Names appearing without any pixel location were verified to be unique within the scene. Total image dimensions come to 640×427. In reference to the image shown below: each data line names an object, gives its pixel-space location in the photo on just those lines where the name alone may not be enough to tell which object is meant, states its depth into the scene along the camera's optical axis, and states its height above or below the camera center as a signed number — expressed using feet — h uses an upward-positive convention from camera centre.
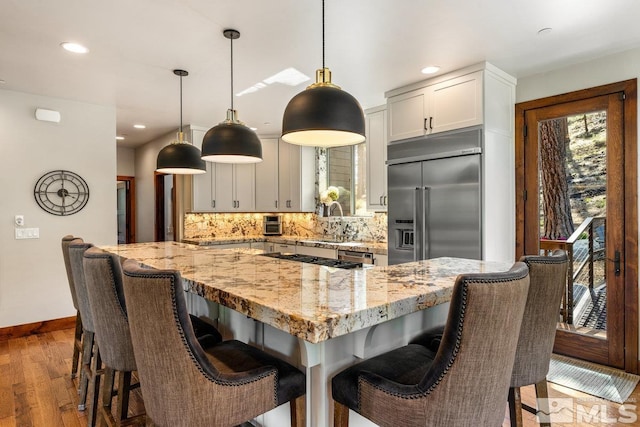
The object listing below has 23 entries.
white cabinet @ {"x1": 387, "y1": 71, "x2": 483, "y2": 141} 10.65 +3.44
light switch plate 13.07 -0.53
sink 15.25 -1.16
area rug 8.64 -4.19
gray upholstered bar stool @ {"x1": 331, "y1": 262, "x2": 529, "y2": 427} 3.26 -1.44
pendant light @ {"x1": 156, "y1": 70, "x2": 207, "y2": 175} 11.03 +1.82
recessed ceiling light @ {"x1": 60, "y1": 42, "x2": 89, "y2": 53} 9.28 +4.41
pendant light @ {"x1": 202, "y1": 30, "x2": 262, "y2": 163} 8.88 +1.86
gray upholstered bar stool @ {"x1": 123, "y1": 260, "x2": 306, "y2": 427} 3.65 -1.59
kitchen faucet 18.15 +0.00
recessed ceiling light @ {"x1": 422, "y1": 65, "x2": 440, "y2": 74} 10.71 +4.34
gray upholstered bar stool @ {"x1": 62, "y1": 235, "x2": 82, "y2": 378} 8.32 -2.79
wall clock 13.55 +0.99
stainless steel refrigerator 10.68 +0.59
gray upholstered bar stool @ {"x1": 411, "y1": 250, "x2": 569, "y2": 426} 4.70 -1.46
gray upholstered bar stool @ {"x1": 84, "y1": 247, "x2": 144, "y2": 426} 5.38 -1.41
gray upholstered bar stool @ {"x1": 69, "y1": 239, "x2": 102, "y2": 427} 7.00 -2.08
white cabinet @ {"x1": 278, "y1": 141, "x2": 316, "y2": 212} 18.88 +2.01
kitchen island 3.64 -0.95
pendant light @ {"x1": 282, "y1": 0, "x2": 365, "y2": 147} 5.98 +1.75
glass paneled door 9.89 +0.14
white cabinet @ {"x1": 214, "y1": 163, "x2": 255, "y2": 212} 18.86 +1.55
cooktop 7.78 -1.02
